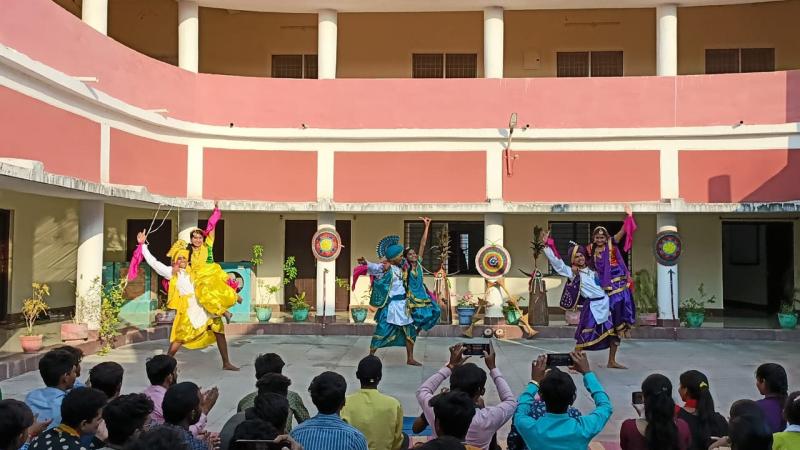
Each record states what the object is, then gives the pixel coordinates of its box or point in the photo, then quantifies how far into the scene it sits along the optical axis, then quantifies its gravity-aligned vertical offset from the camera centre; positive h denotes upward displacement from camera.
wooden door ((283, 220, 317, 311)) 14.30 -0.13
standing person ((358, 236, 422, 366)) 8.49 -0.76
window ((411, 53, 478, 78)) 14.04 +3.78
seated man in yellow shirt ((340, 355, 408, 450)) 3.35 -0.86
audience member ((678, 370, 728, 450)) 3.28 -0.83
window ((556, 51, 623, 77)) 13.91 +3.79
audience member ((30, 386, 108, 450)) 2.79 -0.73
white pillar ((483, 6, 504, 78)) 11.97 +3.63
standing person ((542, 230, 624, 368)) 8.14 -0.70
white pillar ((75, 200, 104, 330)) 9.80 -0.06
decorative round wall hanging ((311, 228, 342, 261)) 11.78 +0.00
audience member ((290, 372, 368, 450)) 2.90 -0.79
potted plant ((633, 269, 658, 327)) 12.88 -0.88
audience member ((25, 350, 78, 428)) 3.48 -0.75
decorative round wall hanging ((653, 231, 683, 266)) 11.45 +0.01
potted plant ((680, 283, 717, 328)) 11.52 -1.12
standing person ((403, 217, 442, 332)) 8.63 -0.66
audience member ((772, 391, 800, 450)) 2.88 -0.80
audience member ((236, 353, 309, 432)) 3.62 -0.83
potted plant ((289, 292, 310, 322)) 12.07 -1.15
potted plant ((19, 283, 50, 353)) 8.34 -0.94
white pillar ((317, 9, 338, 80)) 12.16 +3.63
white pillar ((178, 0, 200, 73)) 11.89 +3.77
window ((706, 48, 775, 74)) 13.51 +3.78
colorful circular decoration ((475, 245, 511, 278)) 11.46 -0.24
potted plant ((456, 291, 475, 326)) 11.59 -1.14
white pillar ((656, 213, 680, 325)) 11.62 -0.69
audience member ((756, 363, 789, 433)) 3.50 -0.76
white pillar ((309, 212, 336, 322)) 11.85 -0.68
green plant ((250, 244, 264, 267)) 13.20 -0.16
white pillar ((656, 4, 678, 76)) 11.77 +3.60
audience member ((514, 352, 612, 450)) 2.91 -0.77
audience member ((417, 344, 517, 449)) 3.09 -0.72
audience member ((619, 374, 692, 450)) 2.83 -0.78
